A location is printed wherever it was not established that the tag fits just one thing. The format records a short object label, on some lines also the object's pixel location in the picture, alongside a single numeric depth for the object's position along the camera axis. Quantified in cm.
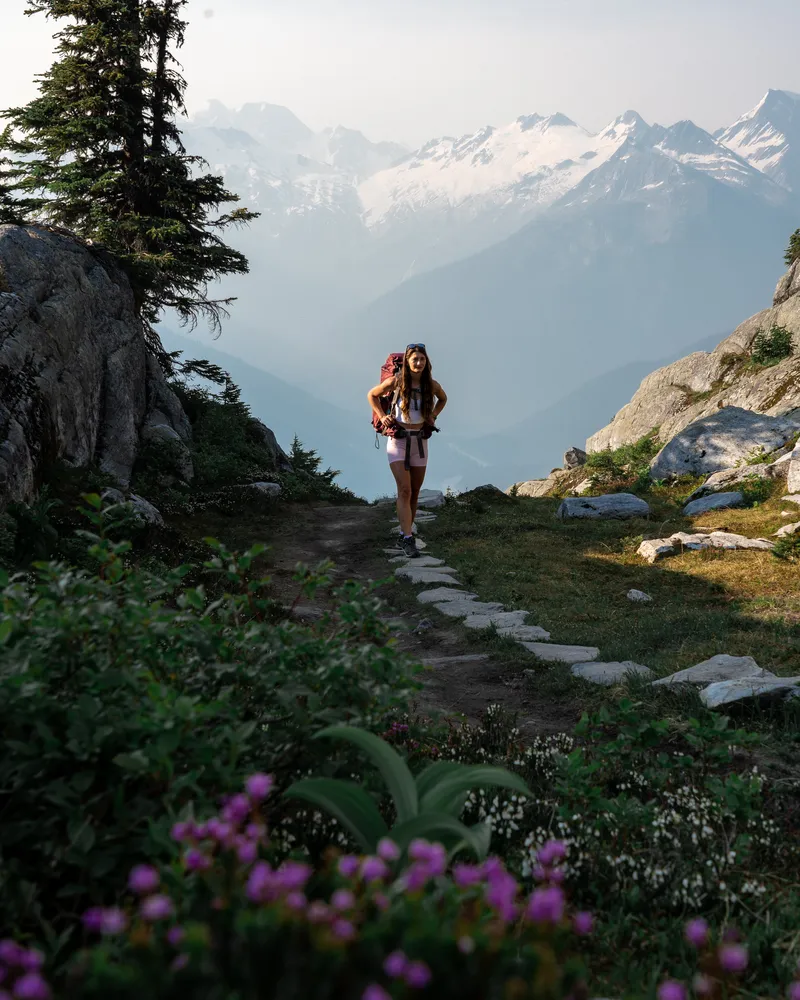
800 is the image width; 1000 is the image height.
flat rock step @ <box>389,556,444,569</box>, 1055
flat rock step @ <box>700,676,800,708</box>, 440
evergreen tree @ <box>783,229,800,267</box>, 3032
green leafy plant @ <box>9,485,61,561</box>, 690
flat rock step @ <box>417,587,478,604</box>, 850
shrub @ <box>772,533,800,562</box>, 907
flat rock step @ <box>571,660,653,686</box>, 530
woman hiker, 1050
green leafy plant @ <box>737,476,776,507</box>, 1297
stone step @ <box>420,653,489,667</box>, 628
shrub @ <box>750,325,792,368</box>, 2341
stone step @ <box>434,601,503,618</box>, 789
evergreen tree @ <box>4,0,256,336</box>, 1664
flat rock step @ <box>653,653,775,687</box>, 500
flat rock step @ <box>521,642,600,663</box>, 602
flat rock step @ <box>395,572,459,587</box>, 943
